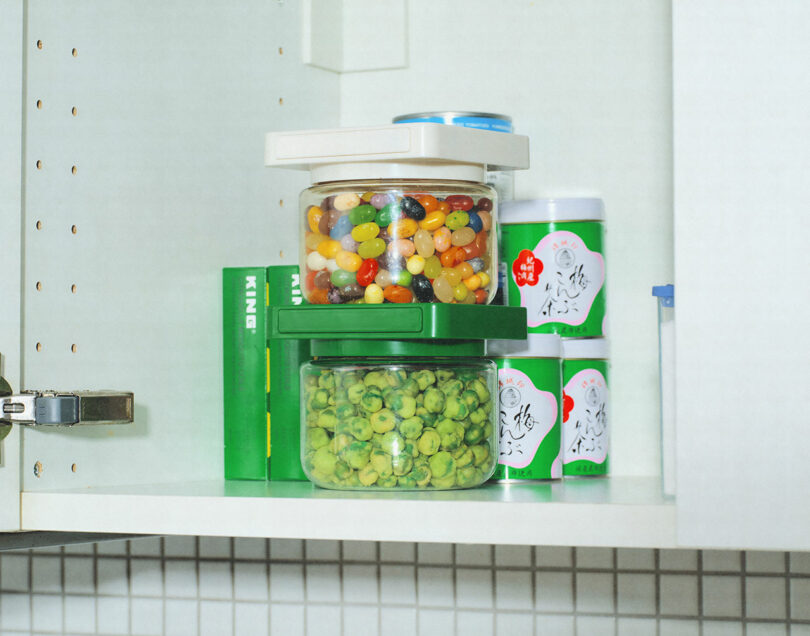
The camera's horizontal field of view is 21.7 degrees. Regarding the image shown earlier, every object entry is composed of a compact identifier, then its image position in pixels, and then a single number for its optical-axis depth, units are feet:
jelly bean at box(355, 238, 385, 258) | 3.48
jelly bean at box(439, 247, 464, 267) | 3.49
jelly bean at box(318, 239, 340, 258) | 3.52
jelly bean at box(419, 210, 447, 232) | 3.48
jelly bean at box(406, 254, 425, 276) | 3.47
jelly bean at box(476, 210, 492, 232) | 3.55
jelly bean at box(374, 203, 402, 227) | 3.48
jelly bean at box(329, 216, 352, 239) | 3.51
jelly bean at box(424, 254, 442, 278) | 3.48
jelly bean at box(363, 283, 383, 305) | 3.48
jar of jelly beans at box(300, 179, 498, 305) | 3.48
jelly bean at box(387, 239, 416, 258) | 3.47
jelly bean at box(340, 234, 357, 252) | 3.50
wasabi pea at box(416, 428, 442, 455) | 3.46
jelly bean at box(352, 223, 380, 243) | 3.49
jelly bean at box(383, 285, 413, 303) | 3.47
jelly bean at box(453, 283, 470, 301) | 3.50
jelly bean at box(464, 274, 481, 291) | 3.52
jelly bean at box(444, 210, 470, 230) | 3.50
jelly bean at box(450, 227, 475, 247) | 3.50
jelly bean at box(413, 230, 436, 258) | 3.47
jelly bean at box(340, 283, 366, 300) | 3.50
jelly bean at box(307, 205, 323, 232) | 3.56
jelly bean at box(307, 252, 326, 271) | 3.54
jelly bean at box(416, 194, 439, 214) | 3.49
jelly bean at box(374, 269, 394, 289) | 3.48
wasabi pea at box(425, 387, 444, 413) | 3.46
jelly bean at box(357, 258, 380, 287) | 3.48
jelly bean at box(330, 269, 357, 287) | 3.50
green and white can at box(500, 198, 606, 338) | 3.75
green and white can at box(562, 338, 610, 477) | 3.78
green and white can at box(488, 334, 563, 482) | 3.63
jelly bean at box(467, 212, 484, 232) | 3.53
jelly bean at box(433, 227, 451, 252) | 3.49
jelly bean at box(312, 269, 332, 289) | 3.52
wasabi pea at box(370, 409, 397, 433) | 3.46
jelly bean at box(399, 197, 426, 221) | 3.48
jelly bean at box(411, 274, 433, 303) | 3.47
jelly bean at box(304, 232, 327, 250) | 3.55
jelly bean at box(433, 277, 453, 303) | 3.48
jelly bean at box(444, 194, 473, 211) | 3.52
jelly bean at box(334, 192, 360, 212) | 3.51
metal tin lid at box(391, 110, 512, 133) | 3.65
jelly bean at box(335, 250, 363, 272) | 3.49
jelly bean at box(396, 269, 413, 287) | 3.47
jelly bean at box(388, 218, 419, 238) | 3.48
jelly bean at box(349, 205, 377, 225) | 3.49
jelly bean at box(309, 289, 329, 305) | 3.53
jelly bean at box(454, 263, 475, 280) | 3.51
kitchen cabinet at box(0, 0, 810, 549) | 3.18
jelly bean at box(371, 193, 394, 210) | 3.49
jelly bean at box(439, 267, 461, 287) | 3.49
